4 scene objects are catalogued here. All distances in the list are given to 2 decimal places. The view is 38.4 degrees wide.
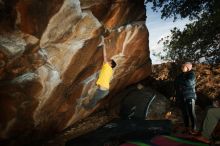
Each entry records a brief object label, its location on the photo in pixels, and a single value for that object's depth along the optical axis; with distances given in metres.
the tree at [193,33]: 11.14
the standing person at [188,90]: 8.18
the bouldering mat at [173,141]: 5.43
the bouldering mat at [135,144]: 5.52
